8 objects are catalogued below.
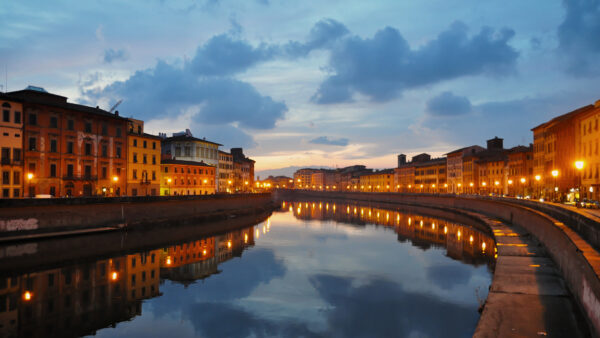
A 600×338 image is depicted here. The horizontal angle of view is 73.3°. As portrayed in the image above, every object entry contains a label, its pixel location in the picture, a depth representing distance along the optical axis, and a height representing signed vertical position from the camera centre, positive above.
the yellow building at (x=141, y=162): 64.75 +3.45
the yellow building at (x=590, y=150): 43.94 +3.53
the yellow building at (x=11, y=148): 45.31 +3.97
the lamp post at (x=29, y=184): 48.03 -0.17
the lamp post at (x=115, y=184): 60.49 -0.26
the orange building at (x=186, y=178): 77.88 +0.88
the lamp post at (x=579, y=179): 49.37 +0.17
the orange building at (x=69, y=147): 48.72 +4.79
